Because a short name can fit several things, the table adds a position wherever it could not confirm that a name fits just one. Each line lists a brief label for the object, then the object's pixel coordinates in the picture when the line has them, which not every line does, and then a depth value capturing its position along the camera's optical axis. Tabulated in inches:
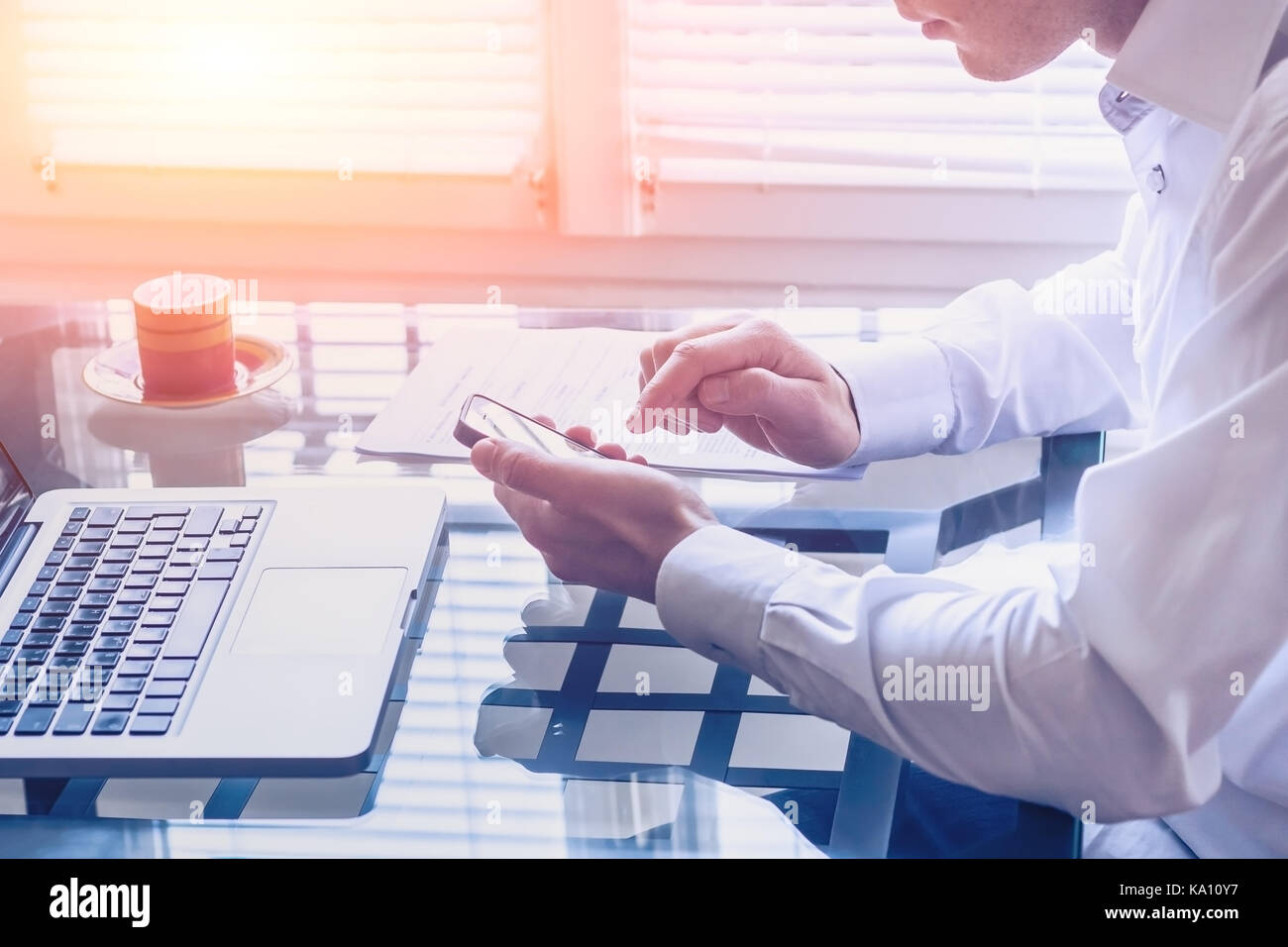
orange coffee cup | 42.7
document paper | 39.9
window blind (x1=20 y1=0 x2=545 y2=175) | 64.6
